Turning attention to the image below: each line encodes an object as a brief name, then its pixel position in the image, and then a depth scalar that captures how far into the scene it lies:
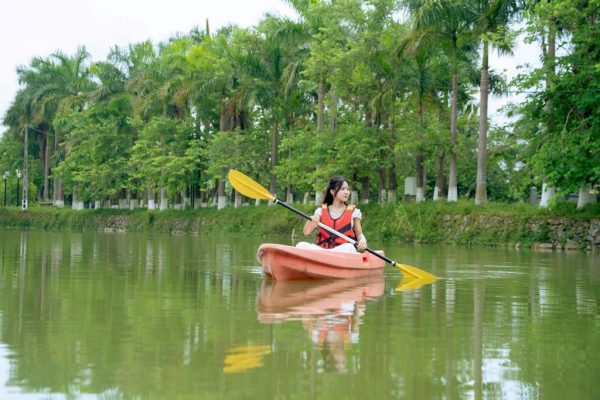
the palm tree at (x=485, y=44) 34.44
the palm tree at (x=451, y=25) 34.81
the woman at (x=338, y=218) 15.59
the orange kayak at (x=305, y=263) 14.63
